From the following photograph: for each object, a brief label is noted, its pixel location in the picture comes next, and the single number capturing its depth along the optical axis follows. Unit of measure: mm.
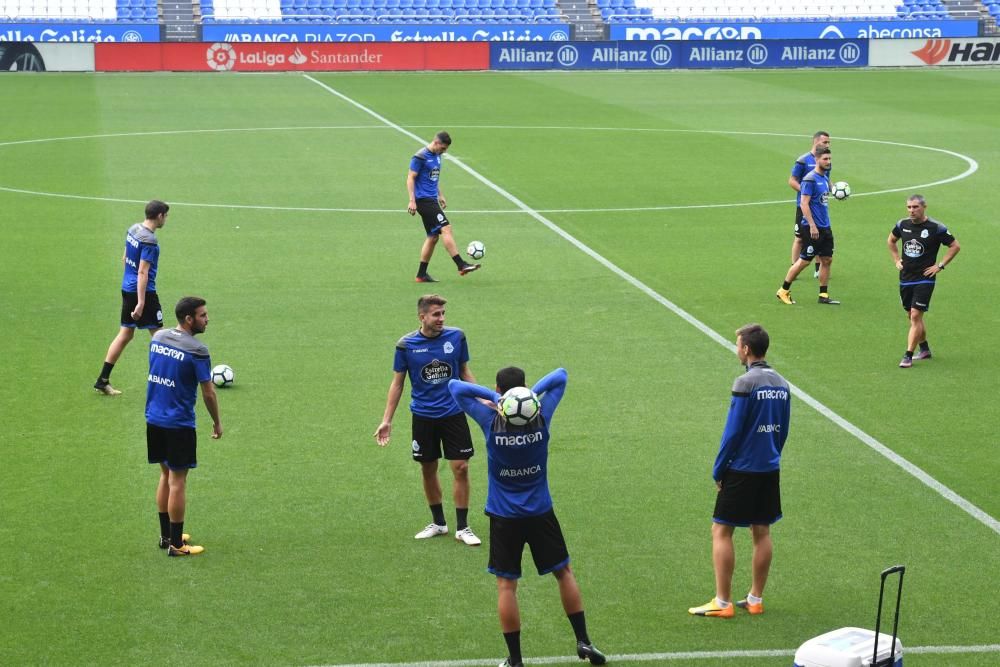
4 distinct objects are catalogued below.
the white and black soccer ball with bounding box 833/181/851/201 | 24170
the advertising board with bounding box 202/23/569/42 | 60562
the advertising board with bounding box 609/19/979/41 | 63531
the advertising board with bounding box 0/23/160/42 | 59812
